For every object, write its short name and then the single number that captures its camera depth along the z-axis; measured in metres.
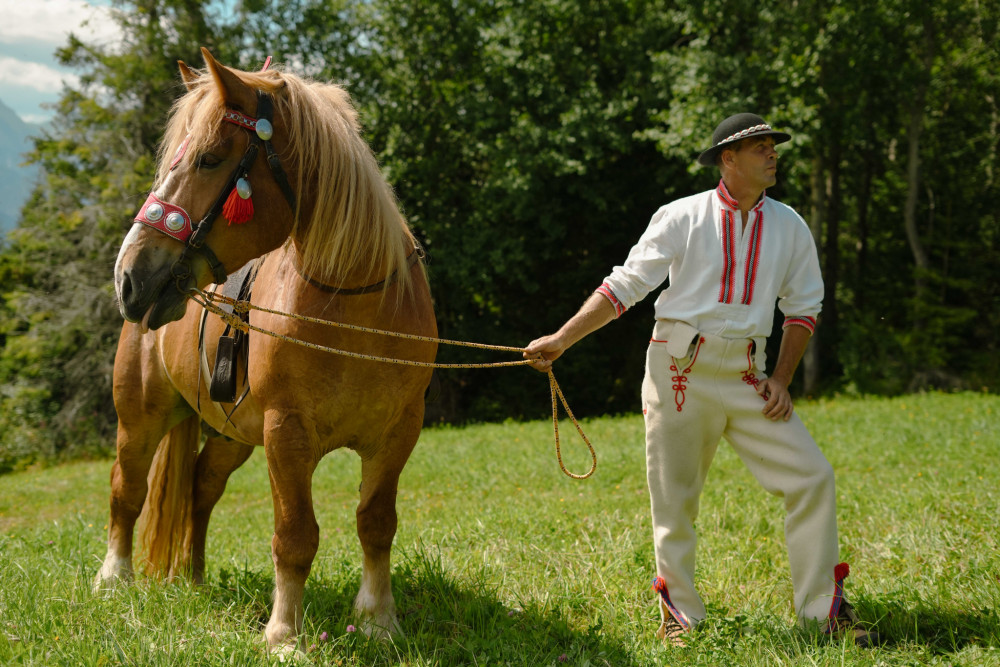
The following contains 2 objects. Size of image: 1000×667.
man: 3.08
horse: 2.71
